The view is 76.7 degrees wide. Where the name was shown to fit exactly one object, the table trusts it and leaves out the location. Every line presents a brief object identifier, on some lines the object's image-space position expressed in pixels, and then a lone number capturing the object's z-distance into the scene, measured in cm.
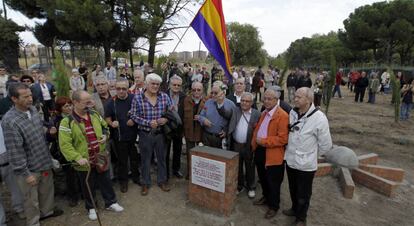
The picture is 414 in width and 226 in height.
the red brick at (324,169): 513
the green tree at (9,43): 1863
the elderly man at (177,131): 473
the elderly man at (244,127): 401
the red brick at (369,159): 543
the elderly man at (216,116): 417
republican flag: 493
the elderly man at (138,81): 539
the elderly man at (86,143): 324
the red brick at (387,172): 506
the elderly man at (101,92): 441
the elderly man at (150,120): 409
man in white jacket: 318
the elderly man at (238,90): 463
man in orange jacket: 347
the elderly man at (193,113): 454
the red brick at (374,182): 452
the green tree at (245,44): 6134
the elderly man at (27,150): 300
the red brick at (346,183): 441
